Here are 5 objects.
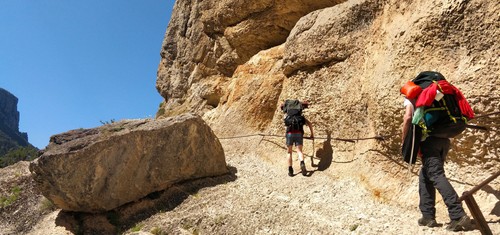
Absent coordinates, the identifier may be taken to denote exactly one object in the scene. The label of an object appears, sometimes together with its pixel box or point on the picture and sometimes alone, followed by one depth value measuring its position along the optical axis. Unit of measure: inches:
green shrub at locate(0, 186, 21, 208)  399.9
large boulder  333.7
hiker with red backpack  208.2
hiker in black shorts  395.9
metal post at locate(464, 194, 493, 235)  161.2
